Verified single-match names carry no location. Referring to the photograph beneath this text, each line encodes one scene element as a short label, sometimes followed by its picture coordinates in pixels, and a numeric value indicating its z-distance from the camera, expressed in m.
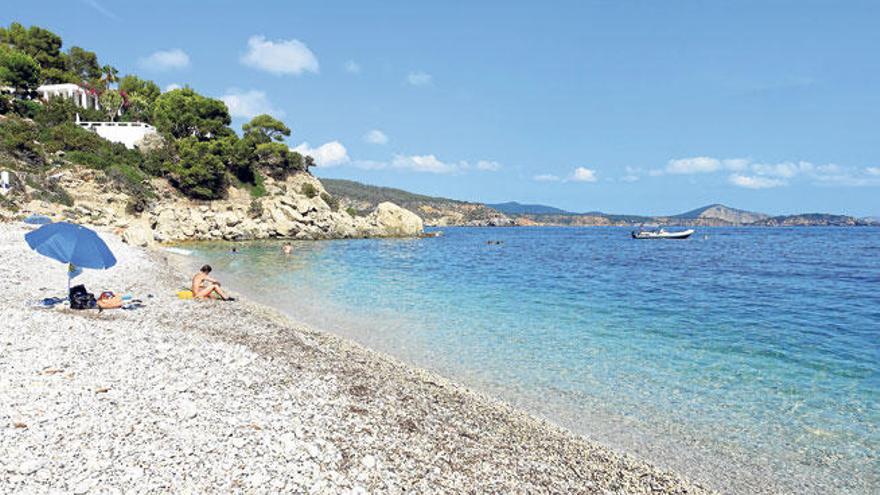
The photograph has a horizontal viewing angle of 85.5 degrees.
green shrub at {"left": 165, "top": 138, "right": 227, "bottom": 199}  66.25
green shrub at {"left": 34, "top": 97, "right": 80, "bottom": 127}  60.40
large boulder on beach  88.94
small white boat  87.06
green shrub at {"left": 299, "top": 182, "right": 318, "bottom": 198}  80.50
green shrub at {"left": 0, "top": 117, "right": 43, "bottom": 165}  48.69
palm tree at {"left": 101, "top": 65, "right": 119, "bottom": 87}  84.62
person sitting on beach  17.72
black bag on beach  12.84
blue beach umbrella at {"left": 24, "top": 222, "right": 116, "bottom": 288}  12.06
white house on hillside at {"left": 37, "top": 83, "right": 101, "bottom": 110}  67.38
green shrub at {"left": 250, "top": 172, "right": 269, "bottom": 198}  75.56
